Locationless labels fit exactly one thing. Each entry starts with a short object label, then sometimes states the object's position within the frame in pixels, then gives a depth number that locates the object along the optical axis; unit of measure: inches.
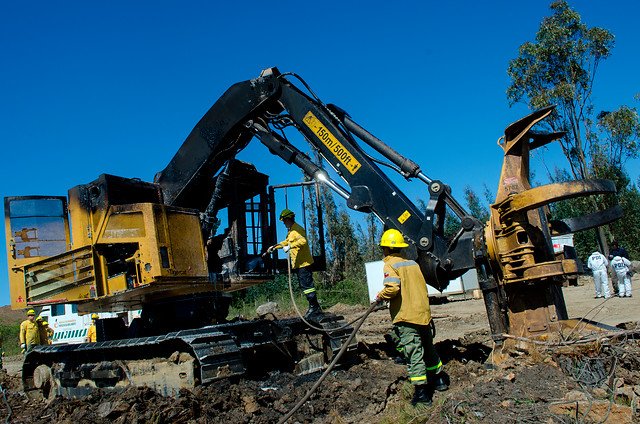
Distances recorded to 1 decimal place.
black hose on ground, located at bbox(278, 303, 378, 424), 206.2
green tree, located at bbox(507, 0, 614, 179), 982.4
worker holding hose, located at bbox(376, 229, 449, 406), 241.1
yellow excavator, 255.0
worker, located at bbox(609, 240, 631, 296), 666.3
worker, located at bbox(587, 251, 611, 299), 671.1
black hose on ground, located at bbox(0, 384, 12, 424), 297.4
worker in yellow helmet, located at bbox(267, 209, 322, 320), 330.6
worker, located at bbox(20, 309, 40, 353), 535.8
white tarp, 1015.6
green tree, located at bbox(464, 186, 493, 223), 1943.0
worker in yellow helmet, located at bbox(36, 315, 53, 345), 550.9
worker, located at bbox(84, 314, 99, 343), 569.0
